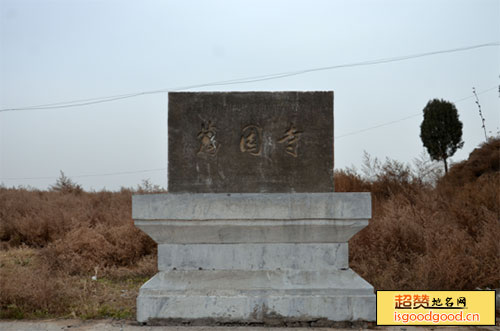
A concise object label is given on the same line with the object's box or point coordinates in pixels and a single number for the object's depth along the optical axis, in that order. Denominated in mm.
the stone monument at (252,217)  3631
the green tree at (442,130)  18844
